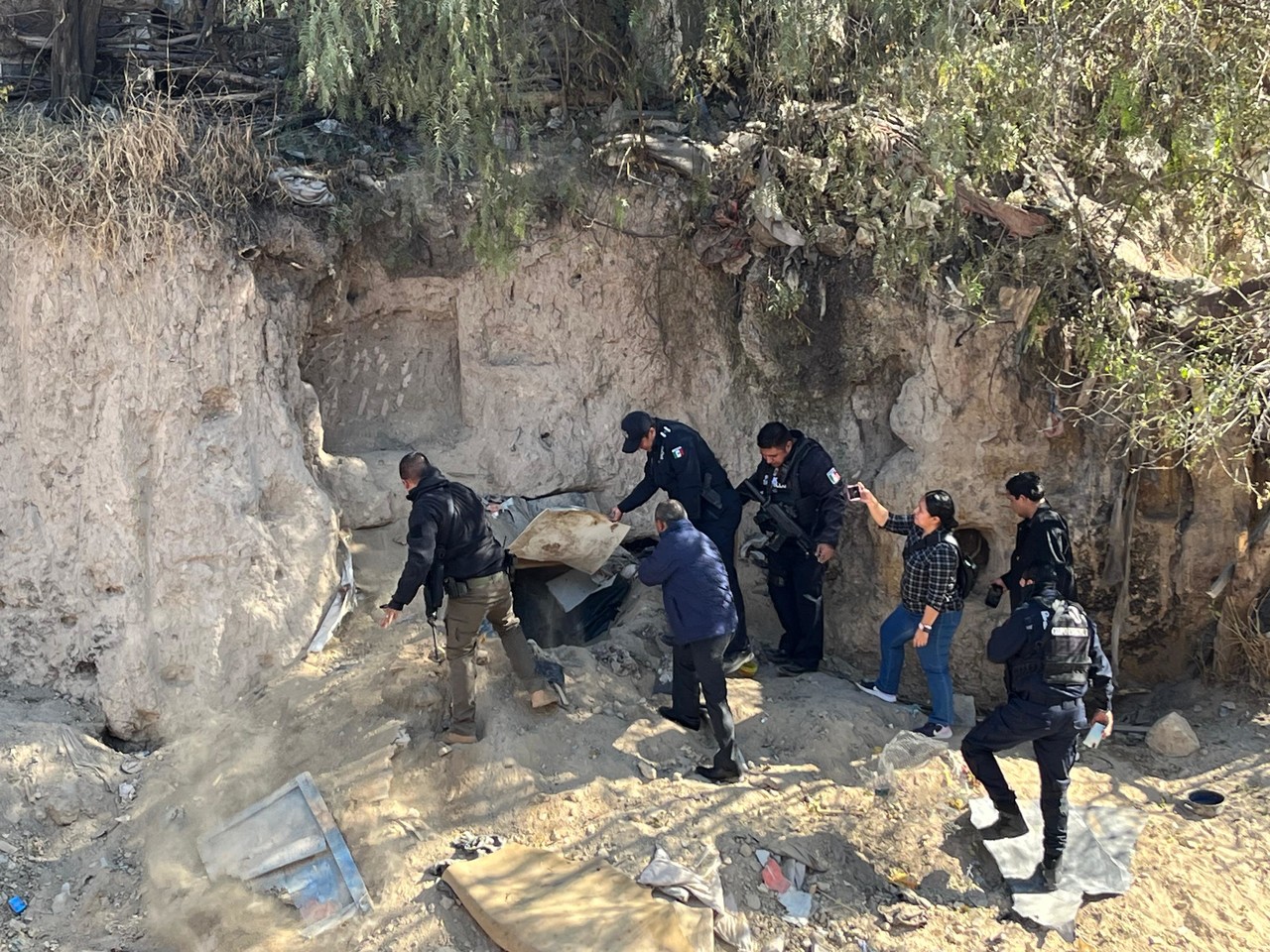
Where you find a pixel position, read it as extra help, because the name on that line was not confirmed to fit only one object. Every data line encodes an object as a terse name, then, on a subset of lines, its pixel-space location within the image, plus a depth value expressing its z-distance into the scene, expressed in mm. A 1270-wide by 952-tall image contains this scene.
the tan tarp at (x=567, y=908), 4703
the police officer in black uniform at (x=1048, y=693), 5129
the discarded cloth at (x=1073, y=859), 5188
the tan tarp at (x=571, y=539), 6934
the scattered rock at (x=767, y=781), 5875
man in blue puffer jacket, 5719
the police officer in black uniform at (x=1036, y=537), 6056
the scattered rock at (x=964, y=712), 6887
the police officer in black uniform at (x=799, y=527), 6793
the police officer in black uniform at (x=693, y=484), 6848
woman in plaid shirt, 6113
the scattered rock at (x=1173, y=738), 6637
